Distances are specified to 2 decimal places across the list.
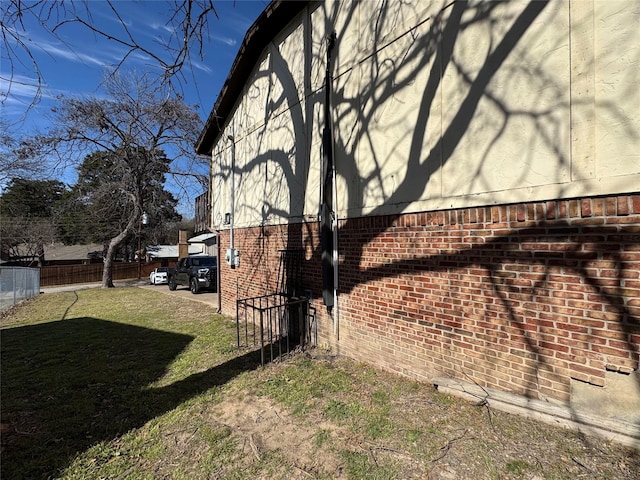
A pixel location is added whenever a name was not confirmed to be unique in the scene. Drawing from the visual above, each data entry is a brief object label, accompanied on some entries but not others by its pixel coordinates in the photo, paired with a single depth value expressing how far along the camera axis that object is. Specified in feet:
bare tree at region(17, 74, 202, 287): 57.26
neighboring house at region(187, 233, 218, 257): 98.84
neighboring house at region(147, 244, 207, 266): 125.57
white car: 78.25
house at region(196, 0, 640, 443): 8.43
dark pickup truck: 52.13
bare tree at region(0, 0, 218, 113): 10.81
